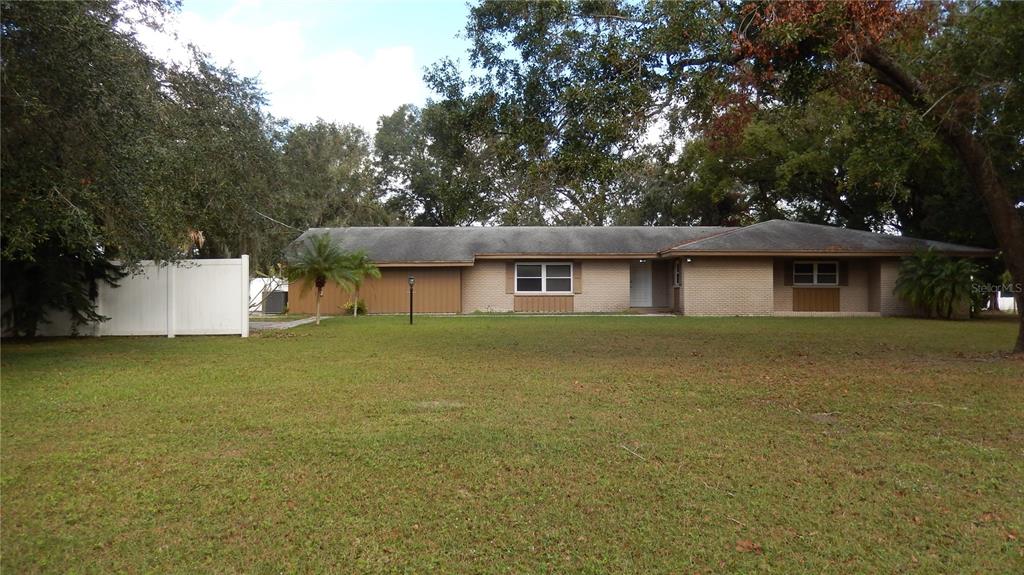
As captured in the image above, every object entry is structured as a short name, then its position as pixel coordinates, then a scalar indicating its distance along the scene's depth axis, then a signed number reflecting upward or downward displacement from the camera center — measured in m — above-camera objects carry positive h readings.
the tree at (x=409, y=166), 44.91 +9.14
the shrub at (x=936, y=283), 21.08 +0.48
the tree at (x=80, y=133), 8.19 +2.29
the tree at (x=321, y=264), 18.33 +0.98
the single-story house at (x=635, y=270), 24.02 +1.09
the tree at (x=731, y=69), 9.24 +3.55
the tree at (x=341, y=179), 39.03 +7.40
